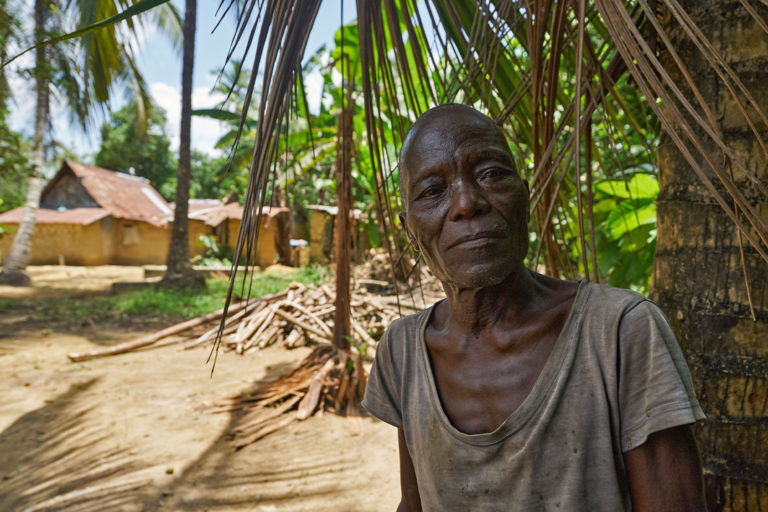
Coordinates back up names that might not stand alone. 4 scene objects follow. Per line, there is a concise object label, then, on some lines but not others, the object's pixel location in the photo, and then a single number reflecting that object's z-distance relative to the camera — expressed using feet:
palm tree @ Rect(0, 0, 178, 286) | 30.01
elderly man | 2.85
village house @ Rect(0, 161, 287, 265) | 58.49
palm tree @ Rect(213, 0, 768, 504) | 3.61
